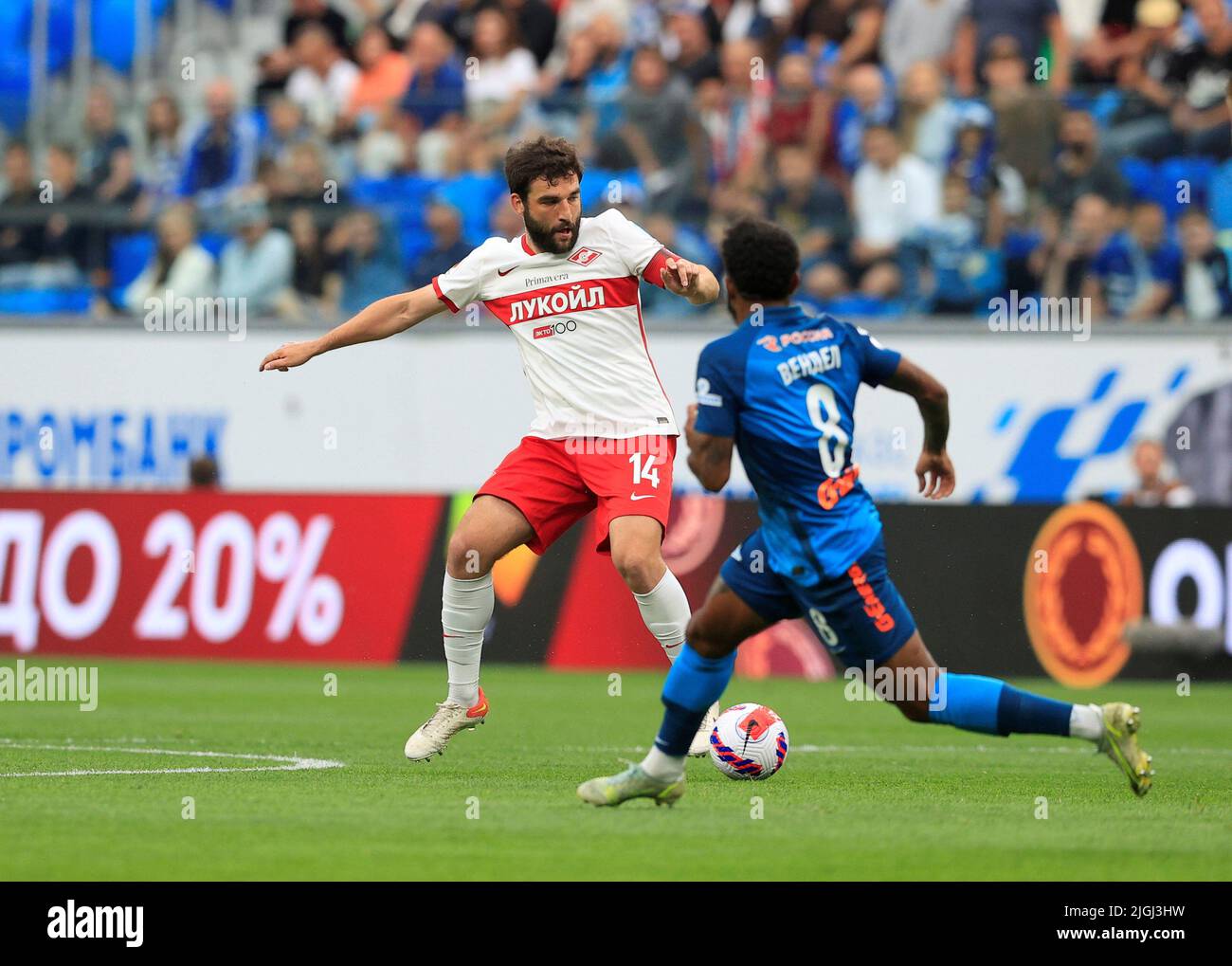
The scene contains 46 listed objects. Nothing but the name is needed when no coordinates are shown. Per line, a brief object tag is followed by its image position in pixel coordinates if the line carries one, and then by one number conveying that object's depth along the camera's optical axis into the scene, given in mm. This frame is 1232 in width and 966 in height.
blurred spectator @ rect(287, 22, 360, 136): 20875
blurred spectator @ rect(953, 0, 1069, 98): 19312
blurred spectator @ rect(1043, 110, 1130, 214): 17906
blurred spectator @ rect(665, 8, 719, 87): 19562
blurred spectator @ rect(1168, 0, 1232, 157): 17875
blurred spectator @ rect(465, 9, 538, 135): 20109
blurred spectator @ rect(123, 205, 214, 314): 18953
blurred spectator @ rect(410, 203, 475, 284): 18453
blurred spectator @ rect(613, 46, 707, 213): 18156
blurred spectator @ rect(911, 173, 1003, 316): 18031
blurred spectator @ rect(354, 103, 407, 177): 19156
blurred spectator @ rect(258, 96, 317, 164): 19188
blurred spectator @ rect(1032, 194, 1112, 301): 17906
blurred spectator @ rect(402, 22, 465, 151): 19188
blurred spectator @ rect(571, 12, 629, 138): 20078
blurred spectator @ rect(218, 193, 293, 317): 18938
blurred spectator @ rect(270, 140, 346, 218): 18875
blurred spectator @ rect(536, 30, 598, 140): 18547
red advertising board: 16516
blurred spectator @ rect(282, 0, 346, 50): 21438
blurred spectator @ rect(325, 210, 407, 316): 18672
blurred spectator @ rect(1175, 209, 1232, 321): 17891
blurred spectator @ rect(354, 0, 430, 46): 21431
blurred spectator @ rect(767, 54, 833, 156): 18391
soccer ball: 8531
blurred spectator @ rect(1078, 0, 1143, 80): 19422
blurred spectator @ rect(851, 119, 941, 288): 18156
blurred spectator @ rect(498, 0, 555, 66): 20625
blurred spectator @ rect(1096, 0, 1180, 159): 17984
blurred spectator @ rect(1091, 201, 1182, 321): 17953
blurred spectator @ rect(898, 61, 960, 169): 18125
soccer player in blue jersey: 7102
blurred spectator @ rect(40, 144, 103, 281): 19156
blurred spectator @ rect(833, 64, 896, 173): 18312
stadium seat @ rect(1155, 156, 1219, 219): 17891
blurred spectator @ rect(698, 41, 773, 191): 18203
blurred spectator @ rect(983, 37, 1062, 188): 17906
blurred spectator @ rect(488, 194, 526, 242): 18406
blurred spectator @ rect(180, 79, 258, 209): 19172
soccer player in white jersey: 9117
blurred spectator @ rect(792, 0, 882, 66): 19797
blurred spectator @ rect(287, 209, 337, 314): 18844
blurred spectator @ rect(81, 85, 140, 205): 19266
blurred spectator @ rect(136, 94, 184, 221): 19281
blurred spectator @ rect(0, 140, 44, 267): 19234
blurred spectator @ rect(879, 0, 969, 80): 19594
